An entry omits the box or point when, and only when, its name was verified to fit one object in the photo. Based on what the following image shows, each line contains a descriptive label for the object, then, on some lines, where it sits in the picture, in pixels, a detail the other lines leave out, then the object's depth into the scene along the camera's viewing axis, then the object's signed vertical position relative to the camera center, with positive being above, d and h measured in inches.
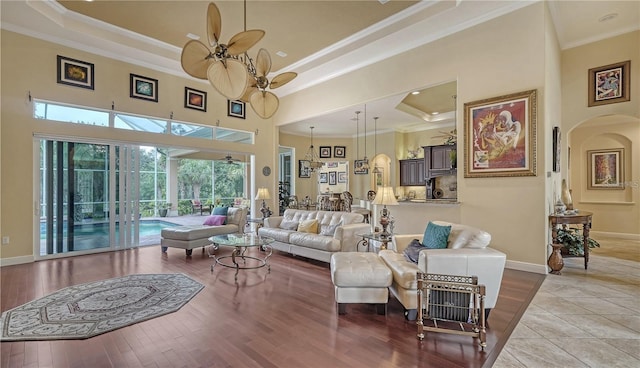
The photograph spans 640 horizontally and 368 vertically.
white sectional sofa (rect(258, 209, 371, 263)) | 186.9 -37.0
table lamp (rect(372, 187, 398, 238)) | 167.1 -9.5
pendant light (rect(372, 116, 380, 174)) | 410.6 +55.5
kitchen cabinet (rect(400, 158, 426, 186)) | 376.2 +15.2
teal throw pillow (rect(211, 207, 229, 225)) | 268.4 -26.2
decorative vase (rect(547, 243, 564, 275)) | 162.1 -45.2
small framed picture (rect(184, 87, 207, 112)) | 271.1 +83.5
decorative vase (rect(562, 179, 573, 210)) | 207.1 -12.4
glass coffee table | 172.4 -43.3
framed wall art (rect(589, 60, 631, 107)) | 200.3 +73.1
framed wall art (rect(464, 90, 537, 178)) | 167.6 +29.9
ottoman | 113.5 -41.4
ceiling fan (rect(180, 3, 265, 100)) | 108.0 +49.4
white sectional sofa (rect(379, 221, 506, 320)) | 100.6 -30.6
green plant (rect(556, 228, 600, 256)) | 174.9 -37.6
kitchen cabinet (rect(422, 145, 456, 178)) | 338.6 +28.2
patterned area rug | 101.7 -53.2
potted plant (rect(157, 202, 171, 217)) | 514.9 -44.4
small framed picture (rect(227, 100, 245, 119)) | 301.2 +81.0
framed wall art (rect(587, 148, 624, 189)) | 281.4 +14.4
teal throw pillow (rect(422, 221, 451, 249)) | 126.6 -24.8
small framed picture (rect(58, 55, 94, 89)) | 205.9 +84.0
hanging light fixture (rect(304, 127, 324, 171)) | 436.0 +45.1
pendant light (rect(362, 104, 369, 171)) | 379.9 +37.5
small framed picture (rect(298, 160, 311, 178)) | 441.4 +24.4
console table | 166.1 -23.2
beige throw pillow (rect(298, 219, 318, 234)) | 213.5 -33.2
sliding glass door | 210.7 -10.4
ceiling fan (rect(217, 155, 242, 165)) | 379.1 +34.1
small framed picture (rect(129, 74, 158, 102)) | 238.2 +83.9
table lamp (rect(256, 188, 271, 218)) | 263.4 -11.0
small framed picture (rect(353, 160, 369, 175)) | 421.1 +23.7
